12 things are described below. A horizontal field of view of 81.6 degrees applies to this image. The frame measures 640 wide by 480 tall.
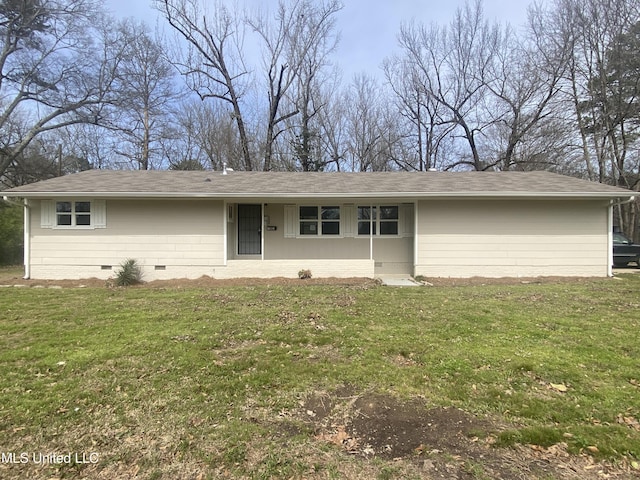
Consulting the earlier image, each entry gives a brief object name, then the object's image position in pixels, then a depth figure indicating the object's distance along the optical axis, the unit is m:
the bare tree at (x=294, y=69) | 22.02
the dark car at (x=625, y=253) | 13.73
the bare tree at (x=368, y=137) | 24.75
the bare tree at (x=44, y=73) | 17.42
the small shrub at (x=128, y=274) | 9.91
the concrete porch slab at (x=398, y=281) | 9.60
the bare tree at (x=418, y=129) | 24.09
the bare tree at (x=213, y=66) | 21.36
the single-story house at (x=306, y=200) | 10.58
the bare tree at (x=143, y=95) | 20.66
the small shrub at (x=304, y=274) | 10.61
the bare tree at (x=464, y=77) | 22.44
